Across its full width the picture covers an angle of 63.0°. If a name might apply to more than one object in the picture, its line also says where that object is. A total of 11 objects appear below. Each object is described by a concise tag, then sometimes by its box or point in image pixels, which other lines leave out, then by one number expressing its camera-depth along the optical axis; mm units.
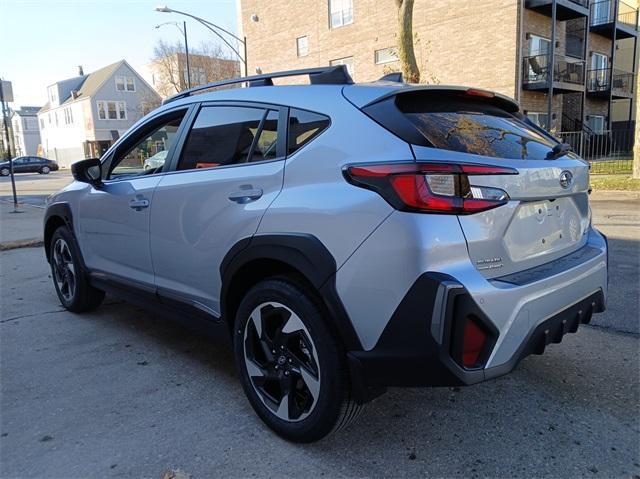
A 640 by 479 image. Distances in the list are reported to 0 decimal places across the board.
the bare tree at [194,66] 44469
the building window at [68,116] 55344
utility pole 13180
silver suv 2129
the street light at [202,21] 19203
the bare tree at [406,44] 14906
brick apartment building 21328
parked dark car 43969
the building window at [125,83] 52406
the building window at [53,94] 58906
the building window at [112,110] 51625
